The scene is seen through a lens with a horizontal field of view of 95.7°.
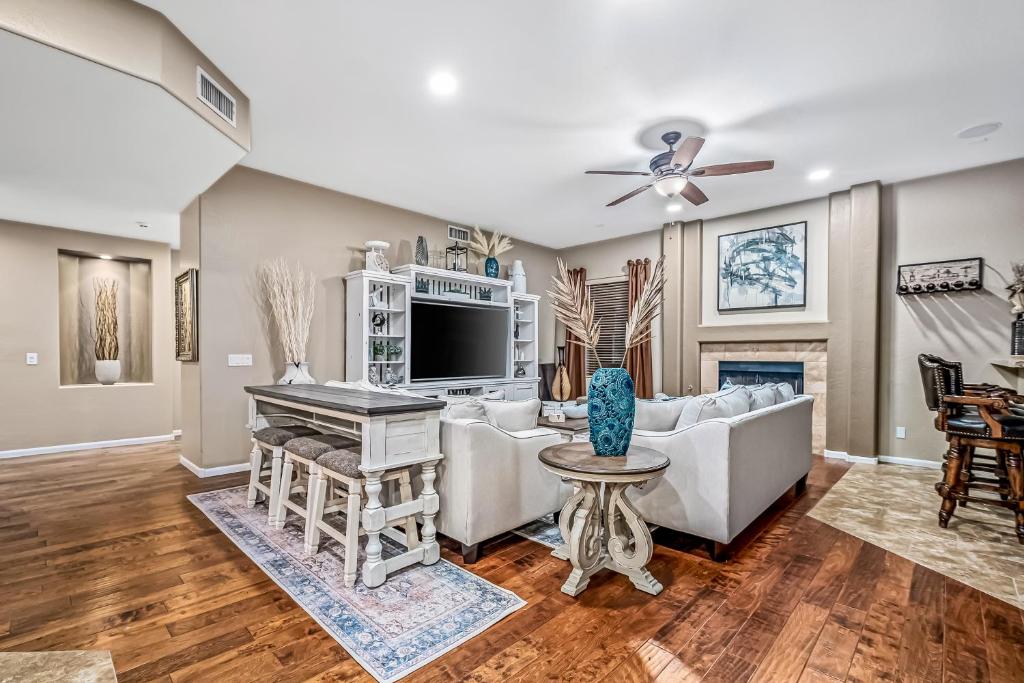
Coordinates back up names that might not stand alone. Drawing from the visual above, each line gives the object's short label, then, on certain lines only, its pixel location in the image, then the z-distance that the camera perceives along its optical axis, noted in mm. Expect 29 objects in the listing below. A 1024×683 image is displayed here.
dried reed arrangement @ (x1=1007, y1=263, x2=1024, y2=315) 3852
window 6836
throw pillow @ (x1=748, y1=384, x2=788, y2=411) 3055
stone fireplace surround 5062
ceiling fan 3182
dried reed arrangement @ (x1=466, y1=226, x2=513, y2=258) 5988
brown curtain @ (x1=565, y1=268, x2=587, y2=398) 7203
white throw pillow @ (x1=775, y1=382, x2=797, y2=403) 3499
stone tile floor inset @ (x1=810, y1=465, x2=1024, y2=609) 2340
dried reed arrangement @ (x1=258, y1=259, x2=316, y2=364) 4254
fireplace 5270
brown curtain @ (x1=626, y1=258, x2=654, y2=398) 6355
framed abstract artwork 5266
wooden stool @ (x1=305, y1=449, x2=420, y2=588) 2203
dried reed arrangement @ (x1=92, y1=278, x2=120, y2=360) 5559
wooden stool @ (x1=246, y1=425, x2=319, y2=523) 2930
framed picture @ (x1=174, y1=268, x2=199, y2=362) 4095
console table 2164
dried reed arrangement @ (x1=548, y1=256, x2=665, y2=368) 1950
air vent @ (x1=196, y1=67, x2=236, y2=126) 2627
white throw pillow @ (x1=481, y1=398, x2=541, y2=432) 2684
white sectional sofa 2406
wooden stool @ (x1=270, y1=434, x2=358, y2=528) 2536
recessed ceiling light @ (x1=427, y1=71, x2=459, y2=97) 2832
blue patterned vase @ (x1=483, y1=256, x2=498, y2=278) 6043
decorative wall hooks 4191
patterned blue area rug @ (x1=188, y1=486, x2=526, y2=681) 1716
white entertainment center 4754
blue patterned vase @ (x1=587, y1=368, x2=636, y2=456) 2111
